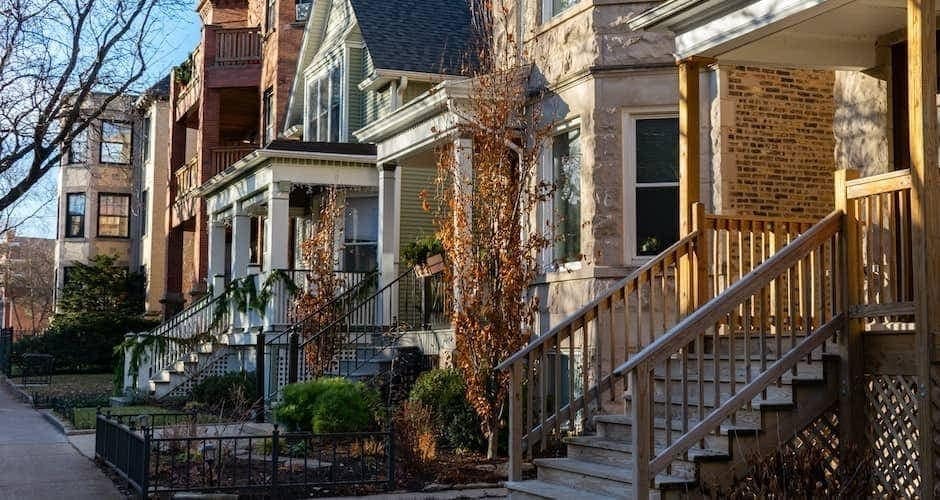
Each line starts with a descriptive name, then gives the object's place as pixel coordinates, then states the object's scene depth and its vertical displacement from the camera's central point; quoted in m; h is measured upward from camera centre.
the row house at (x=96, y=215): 42.00 +4.11
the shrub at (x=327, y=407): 13.28 -1.02
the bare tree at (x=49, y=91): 17.77 +3.80
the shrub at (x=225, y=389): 19.12 -1.16
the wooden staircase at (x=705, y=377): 7.95 -0.41
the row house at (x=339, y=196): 19.23 +2.58
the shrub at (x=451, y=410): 13.02 -1.01
